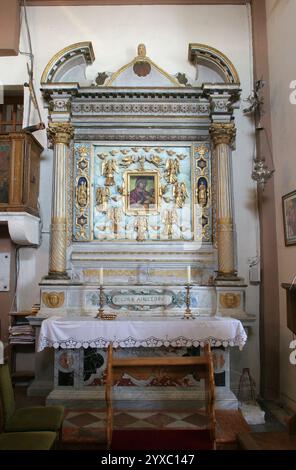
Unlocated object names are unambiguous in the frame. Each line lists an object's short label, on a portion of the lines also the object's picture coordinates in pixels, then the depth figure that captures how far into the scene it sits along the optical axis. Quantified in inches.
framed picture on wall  190.9
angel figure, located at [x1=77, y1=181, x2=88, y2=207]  224.5
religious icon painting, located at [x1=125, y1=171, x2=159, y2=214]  224.4
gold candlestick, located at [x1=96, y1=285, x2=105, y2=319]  191.1
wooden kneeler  118.4
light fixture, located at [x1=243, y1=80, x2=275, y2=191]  210.5
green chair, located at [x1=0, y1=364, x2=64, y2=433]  127.0
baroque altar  217.2
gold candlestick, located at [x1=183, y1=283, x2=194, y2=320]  192.7
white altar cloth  177.3
